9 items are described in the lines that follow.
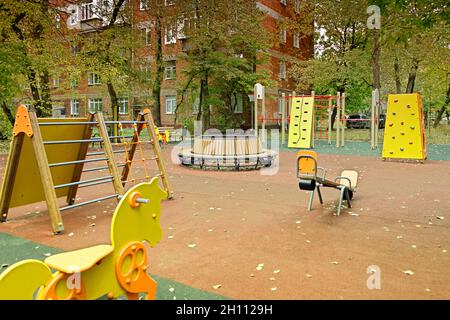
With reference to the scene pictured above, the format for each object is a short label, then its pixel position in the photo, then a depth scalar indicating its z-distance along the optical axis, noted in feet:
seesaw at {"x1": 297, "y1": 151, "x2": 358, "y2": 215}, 18.60
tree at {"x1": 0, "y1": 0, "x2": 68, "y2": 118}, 48.47
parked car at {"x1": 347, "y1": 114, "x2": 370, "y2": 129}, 125.46
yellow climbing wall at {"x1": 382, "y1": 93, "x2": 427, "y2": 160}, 40.88
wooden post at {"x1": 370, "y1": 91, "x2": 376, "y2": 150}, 53.72
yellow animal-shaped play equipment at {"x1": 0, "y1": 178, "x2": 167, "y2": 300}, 6.71
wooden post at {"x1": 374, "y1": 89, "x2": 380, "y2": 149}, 54.79
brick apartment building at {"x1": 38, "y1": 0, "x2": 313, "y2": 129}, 105.19
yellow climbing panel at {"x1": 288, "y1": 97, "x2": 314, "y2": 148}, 58.29
